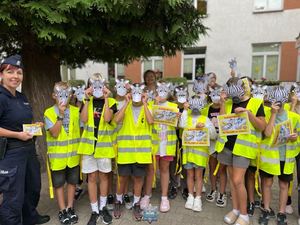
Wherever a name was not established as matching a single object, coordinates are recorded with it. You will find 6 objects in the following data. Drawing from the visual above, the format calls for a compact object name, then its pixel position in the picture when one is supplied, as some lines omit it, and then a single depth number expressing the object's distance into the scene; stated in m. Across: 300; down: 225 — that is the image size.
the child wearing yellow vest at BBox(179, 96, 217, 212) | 4.28
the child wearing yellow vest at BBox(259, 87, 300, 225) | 3.82
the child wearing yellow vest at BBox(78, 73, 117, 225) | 3.89
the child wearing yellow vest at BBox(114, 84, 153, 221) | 4.04
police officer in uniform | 3.19
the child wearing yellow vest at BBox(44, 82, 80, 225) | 3.83
